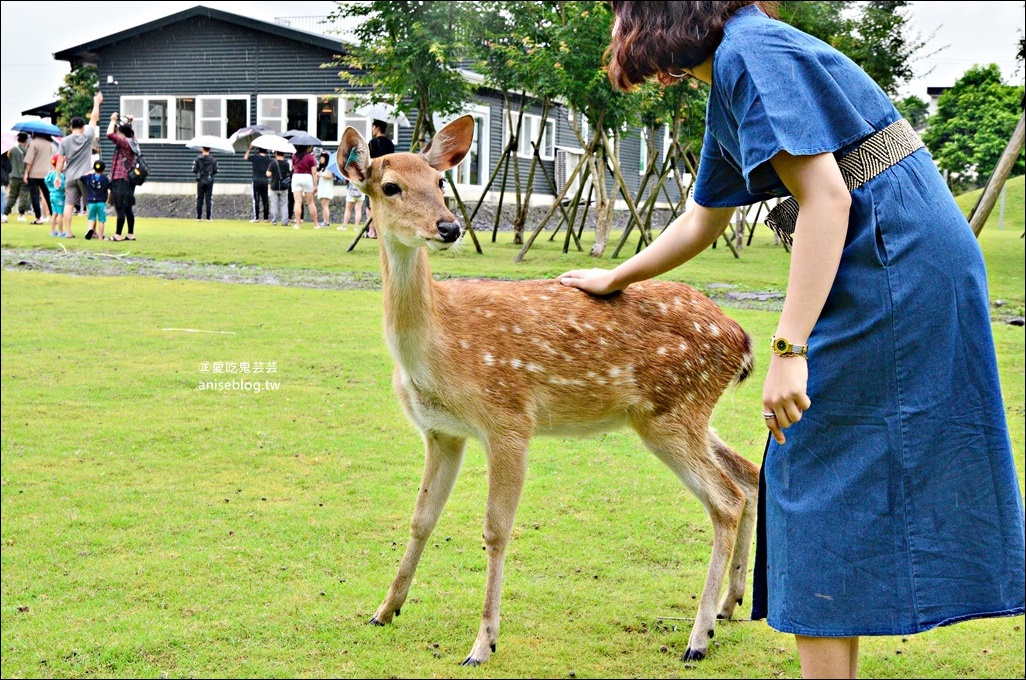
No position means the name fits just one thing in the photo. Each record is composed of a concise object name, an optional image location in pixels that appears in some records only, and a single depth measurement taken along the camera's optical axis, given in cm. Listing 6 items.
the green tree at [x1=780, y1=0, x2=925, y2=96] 1738
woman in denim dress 185
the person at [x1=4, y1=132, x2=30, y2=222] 963
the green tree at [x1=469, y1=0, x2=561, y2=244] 722
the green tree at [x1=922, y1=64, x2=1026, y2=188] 1680
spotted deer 318
